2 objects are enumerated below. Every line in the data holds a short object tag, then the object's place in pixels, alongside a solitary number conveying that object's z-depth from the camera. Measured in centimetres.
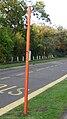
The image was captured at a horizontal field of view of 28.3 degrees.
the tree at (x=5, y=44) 1773
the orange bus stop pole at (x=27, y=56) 352
